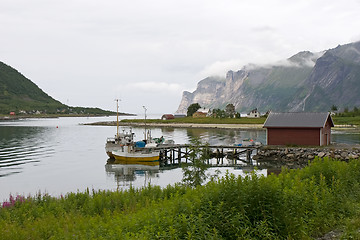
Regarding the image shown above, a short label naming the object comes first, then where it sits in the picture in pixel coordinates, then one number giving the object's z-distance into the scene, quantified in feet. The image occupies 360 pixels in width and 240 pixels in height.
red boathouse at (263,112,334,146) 162.09
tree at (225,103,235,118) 577.02
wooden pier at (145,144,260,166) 169.07
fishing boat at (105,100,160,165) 162.71
